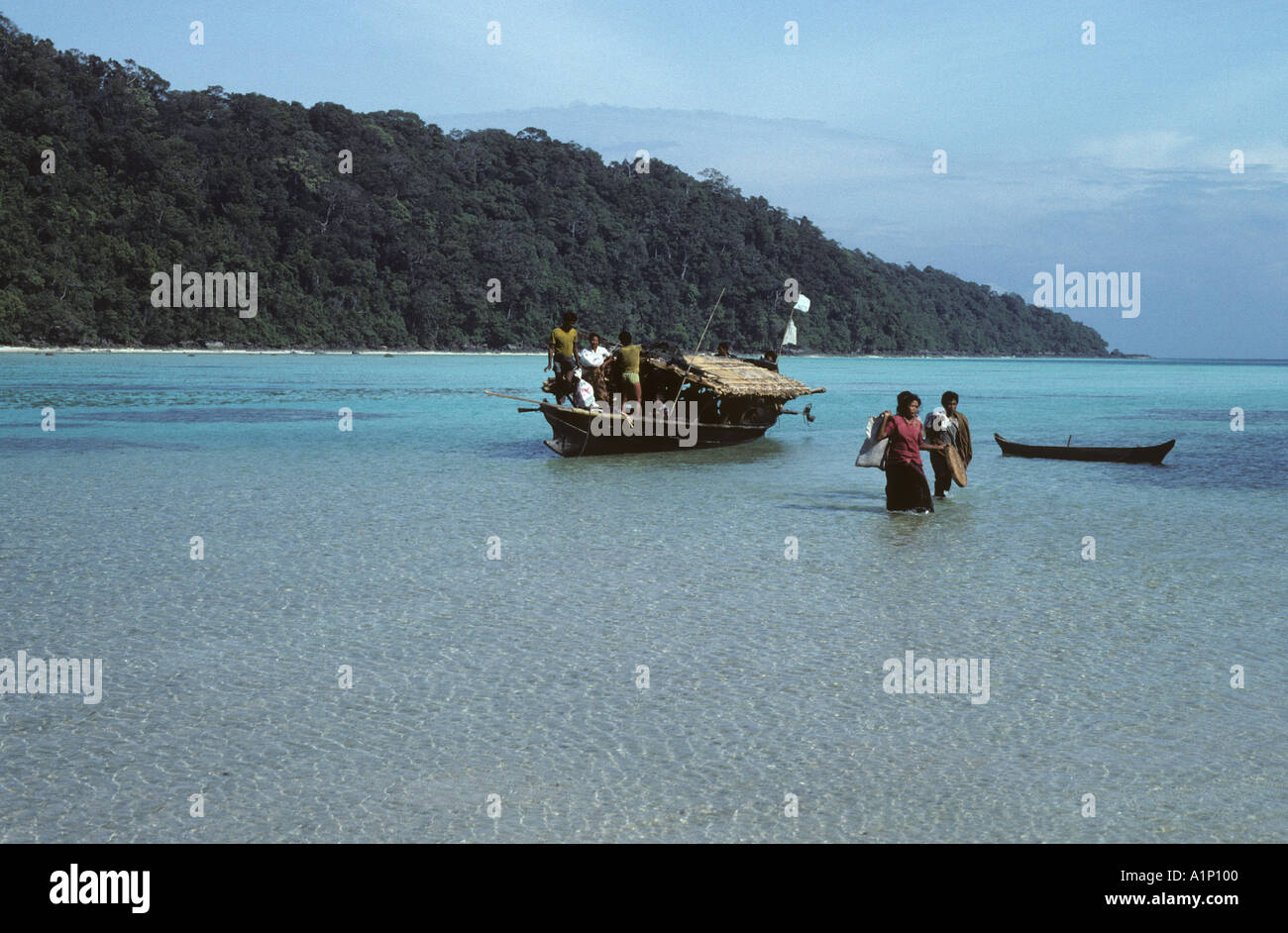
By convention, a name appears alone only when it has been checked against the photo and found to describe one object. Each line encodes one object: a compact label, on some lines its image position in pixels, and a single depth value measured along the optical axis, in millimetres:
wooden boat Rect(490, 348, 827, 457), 21359
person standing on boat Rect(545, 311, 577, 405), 20875
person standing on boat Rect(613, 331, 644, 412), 22094
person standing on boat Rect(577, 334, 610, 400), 21453
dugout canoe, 21625
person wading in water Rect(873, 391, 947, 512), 13852
